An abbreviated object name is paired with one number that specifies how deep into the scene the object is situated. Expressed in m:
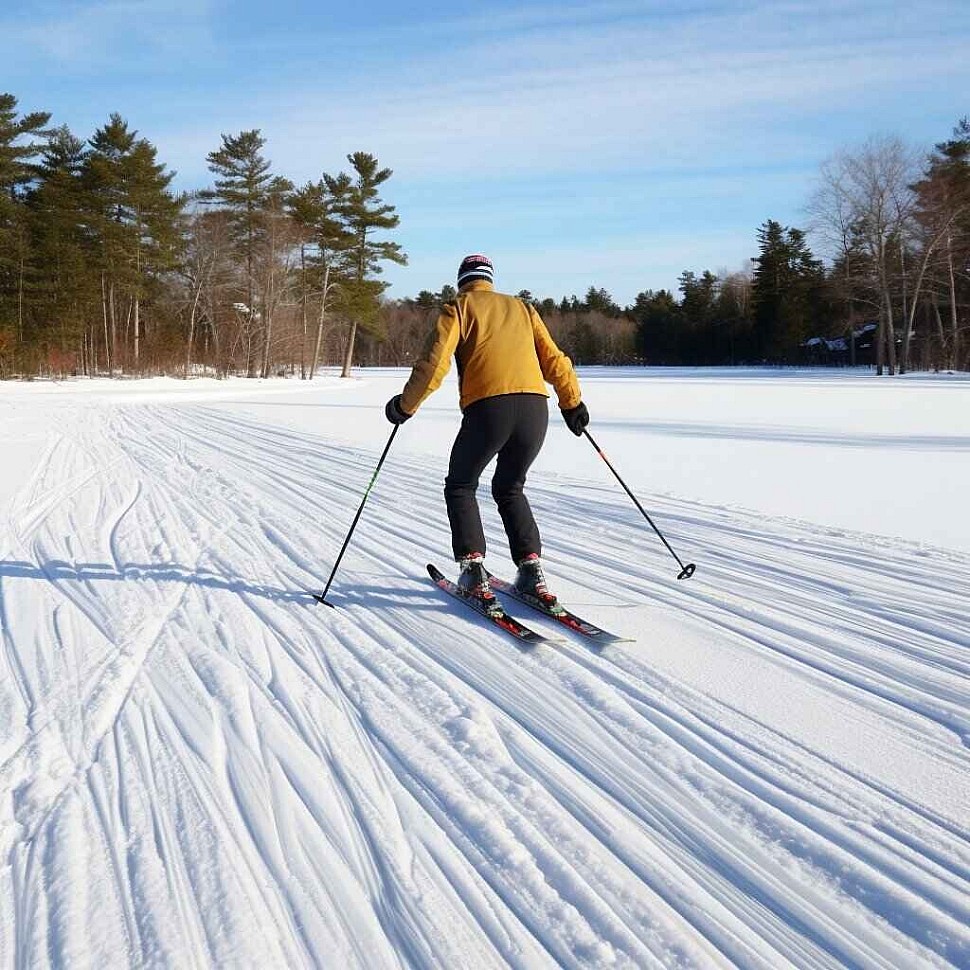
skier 3.68
